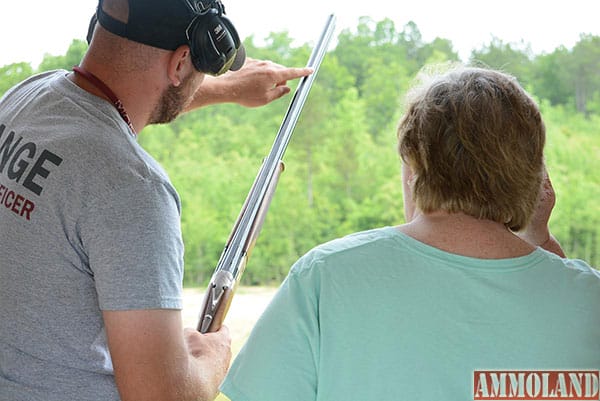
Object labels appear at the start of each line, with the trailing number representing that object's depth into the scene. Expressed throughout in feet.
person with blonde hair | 6.51
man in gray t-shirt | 6.77
